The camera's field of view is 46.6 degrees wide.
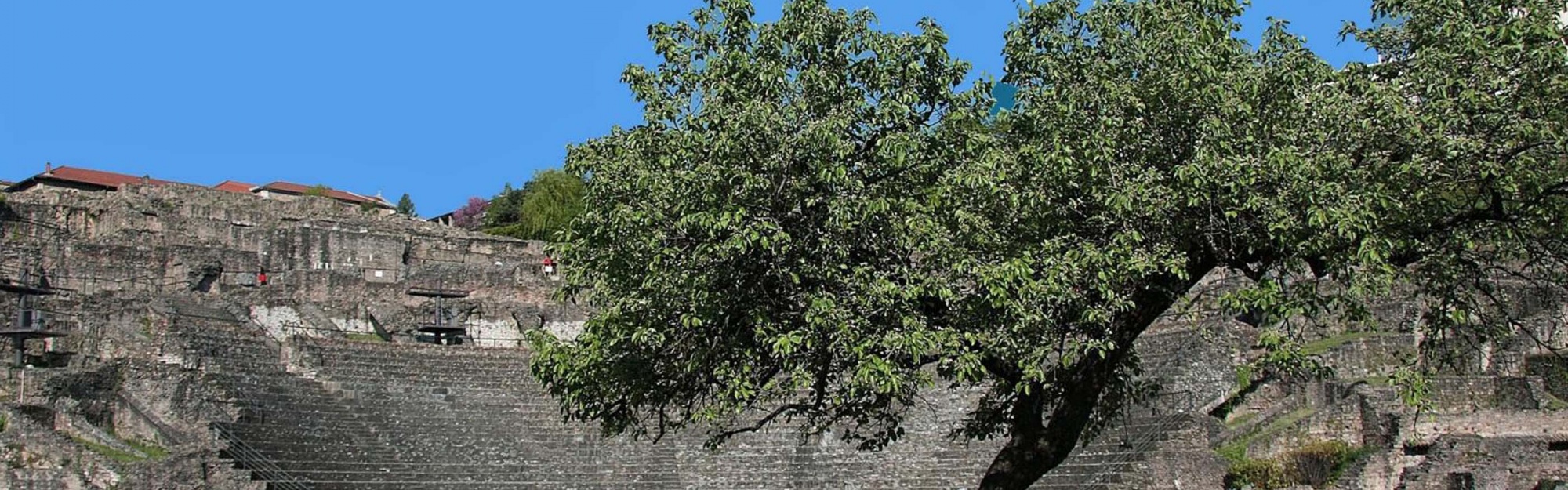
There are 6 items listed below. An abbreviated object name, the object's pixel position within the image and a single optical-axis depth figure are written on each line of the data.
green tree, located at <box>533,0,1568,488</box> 14.88
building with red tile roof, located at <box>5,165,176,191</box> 61.95
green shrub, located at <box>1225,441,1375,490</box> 27.41
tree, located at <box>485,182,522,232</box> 71.56
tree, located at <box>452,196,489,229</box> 75.81
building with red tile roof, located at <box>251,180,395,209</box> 70.12
